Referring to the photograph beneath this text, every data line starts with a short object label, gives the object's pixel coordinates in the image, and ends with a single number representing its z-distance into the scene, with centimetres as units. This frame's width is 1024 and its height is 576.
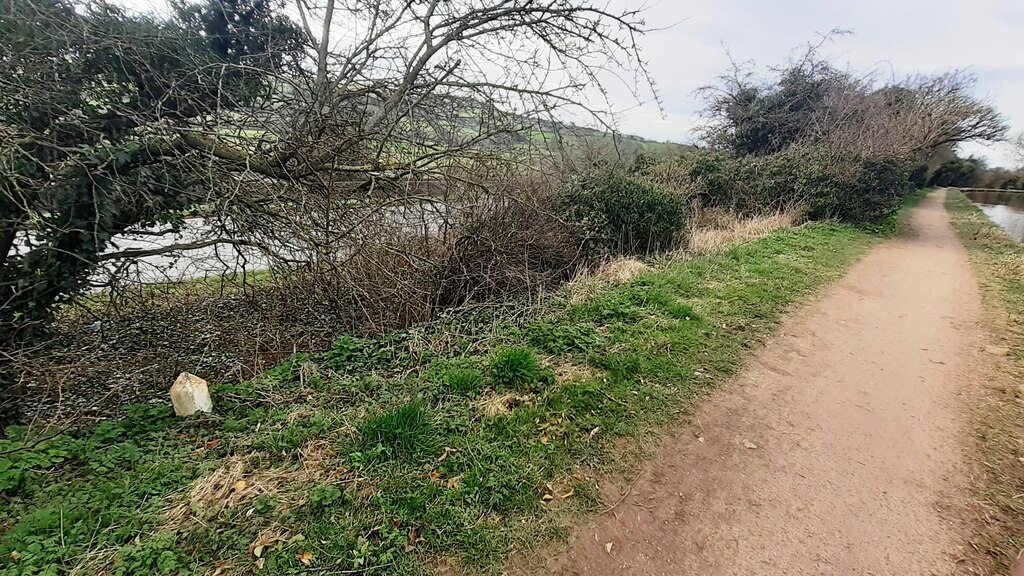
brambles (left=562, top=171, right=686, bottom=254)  840
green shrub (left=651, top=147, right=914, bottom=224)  1233
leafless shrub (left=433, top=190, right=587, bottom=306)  600
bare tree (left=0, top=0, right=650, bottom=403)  351
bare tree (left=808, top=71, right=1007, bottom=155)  1335
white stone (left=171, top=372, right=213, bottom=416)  317
